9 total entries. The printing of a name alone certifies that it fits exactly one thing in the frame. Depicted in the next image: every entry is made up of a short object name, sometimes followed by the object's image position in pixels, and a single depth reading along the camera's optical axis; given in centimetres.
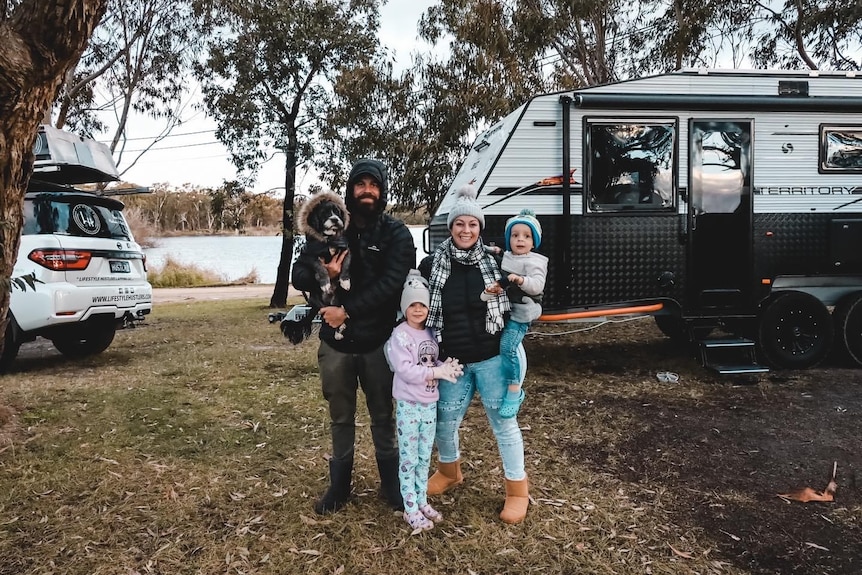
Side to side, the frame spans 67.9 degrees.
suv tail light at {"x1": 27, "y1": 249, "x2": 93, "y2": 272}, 607
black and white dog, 296
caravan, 592
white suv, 606
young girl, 297
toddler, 303
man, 303
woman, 304
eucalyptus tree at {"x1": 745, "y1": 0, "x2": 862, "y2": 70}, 1180
